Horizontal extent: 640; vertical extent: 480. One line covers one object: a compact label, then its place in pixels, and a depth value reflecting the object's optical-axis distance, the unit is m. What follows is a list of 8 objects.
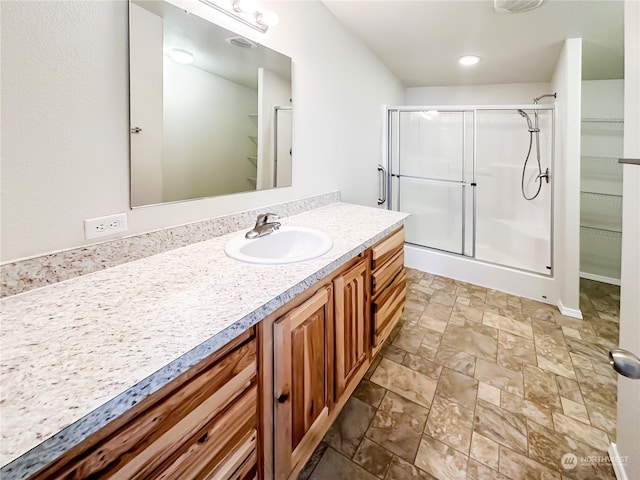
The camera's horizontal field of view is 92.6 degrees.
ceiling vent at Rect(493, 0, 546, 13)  1.81
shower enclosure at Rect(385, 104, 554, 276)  3.16
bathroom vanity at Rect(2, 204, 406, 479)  0.51
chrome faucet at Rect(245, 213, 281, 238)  1.43
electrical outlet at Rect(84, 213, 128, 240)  1.00
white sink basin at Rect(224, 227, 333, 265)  1.22
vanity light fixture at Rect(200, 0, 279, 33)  1.38
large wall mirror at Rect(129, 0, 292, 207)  1.14
